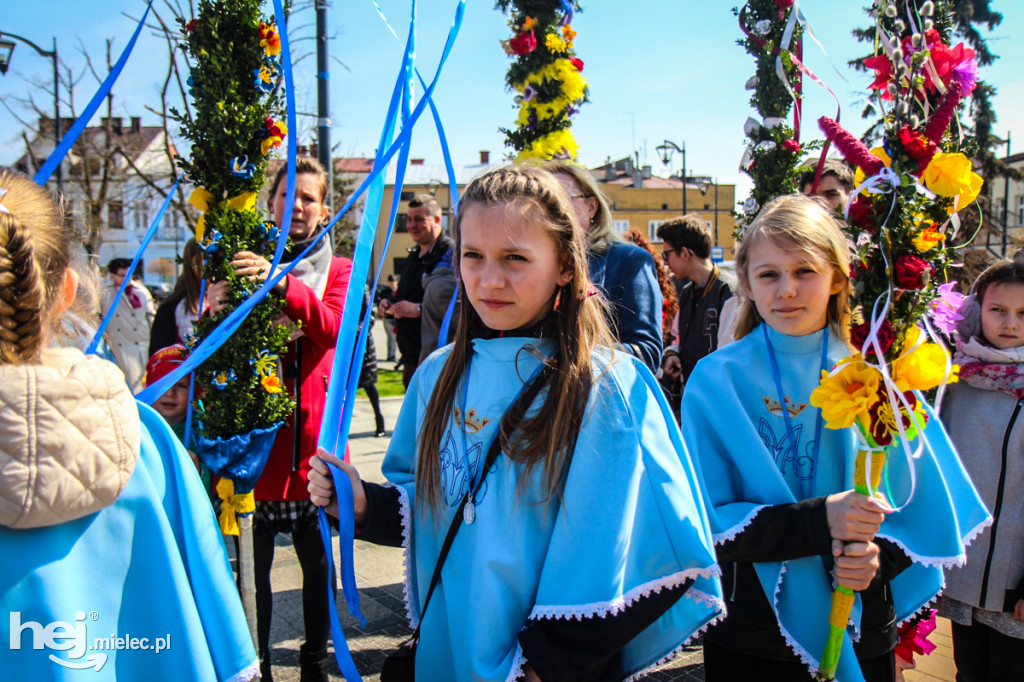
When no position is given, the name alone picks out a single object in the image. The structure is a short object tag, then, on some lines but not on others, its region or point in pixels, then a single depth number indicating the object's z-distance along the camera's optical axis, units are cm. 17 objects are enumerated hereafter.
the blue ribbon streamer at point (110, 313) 188
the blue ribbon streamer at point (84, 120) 168
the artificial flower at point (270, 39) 258
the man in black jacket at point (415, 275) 527
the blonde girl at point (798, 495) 183
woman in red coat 292
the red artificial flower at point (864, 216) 176
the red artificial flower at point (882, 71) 180
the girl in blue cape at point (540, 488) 145
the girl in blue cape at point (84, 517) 130
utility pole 577
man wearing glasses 472
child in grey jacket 247
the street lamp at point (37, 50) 1091
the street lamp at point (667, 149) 2094
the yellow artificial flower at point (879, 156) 176
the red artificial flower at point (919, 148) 170
